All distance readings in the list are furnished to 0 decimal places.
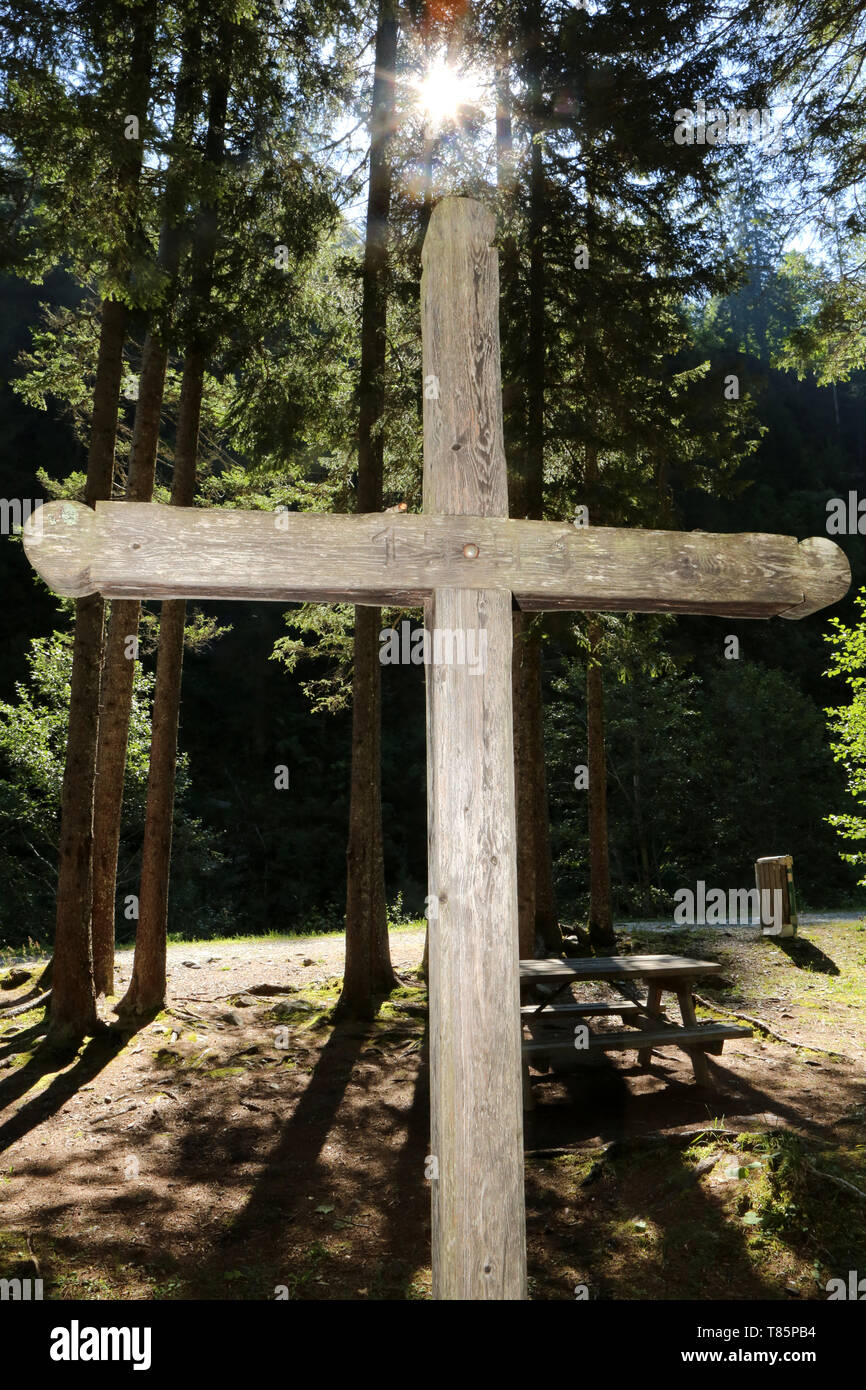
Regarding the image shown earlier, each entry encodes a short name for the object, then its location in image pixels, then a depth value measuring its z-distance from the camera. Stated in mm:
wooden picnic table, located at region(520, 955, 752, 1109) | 5961
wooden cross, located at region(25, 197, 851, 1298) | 2561
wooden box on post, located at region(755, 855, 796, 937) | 12031
